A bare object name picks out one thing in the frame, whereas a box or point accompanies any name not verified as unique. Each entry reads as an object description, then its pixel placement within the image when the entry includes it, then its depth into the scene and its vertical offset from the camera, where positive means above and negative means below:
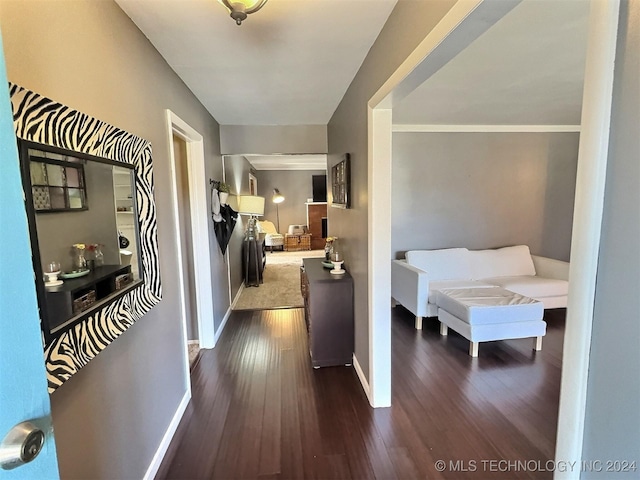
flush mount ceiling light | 1.20 +0.75
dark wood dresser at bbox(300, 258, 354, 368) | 2.80 -0.99
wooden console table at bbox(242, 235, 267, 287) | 5.60 -0.97
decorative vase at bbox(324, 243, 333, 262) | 3.53 -0.50
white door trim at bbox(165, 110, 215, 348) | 3.11 -0.30
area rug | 4.64 -1.37
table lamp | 4.56 +0.02
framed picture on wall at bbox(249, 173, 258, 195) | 7.13 +0.51
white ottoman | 2.98 -1.08
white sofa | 3.72 -0.90
